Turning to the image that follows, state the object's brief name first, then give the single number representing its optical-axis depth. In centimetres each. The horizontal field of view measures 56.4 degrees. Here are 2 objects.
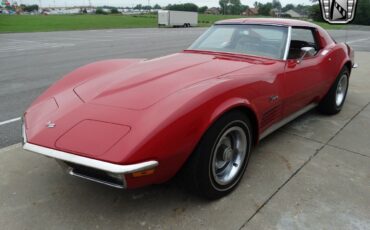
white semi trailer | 3697
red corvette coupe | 217
